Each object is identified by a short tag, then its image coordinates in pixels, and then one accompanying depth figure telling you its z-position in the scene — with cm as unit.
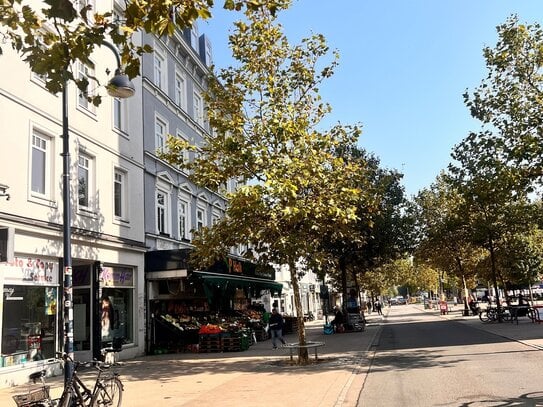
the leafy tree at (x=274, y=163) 1420
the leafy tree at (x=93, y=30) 576
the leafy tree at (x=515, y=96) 1590
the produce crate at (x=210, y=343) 2059
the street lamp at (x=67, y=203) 976
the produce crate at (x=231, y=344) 2061
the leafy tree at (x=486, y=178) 1573
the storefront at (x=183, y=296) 2072
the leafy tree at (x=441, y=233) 3766
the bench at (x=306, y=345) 1490
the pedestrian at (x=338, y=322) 2984
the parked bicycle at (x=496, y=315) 2980
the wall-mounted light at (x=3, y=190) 1298
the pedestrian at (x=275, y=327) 2100
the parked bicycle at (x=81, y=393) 686
